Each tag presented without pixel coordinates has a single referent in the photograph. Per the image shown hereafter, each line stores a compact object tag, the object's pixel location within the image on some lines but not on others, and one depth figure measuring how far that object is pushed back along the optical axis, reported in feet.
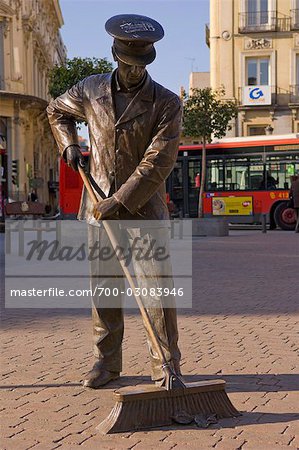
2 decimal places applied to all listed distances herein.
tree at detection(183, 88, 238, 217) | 97.45
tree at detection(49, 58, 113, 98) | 118.11
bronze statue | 14.87
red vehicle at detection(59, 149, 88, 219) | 92.89
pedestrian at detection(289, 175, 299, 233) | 73.34
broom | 13.53
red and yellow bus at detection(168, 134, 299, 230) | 84.23
